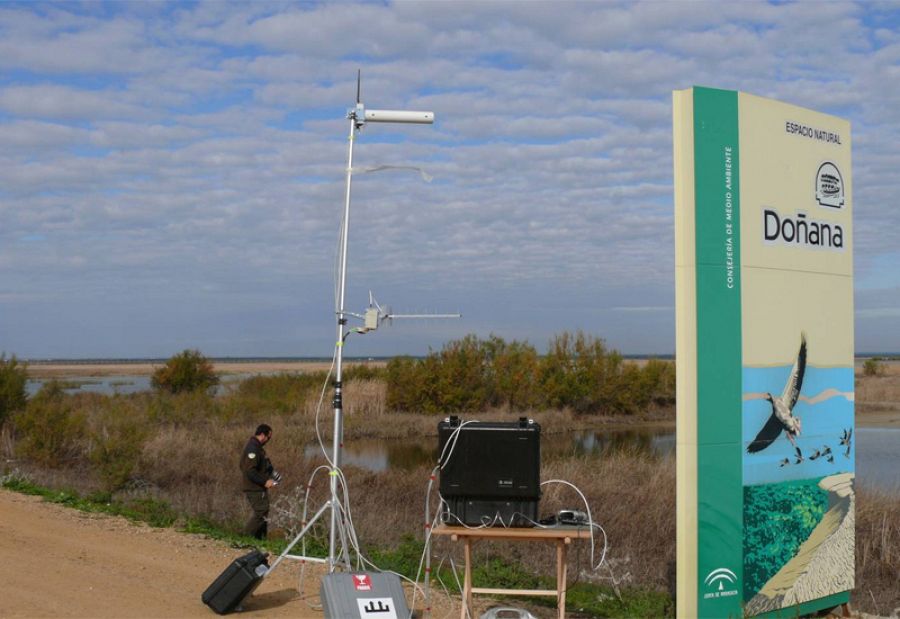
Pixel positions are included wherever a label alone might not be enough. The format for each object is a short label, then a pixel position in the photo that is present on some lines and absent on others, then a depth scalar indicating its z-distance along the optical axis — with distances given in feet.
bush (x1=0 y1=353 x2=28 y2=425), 69.41
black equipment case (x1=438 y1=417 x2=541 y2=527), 21.98
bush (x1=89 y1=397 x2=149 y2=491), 50.24
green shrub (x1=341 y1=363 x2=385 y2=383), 149.28
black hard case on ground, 23.27
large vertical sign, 22.34
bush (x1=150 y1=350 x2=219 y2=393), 137.49
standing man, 37.32
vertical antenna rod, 24.13
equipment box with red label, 21.50
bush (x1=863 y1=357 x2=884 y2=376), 250.16
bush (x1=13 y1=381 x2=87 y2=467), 57.82
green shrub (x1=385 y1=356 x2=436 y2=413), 137.59
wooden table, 21.52
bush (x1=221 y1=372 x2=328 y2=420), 119.47
